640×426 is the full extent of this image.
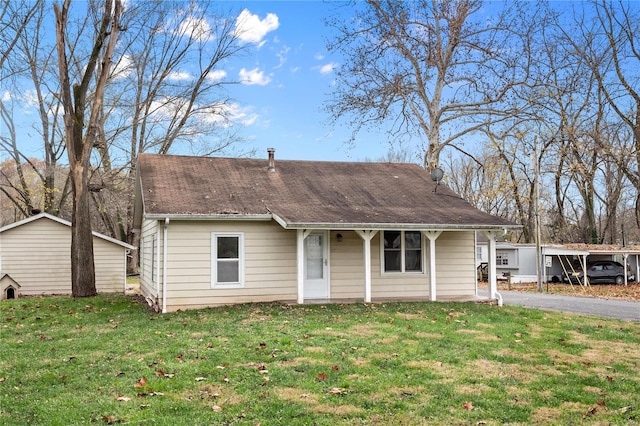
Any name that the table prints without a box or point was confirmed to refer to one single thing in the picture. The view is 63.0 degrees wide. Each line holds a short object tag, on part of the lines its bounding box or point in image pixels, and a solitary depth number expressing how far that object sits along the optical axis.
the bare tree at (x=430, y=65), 23.00
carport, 28.98
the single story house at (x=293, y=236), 12.45
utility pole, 23.08
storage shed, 19.23
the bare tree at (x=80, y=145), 16.14
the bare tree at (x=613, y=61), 29.88
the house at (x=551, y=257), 29.41
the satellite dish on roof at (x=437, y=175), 16.20
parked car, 29.98
